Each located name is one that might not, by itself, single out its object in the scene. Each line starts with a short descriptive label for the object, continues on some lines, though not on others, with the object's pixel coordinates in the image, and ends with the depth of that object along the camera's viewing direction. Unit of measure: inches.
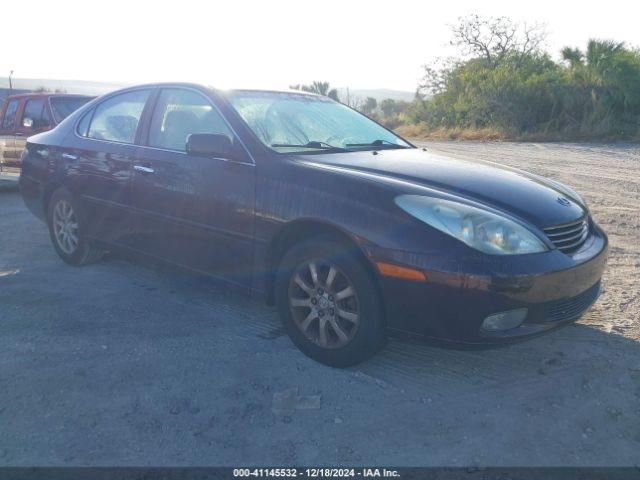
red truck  376.2
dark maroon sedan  119.0
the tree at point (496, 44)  1040.2
